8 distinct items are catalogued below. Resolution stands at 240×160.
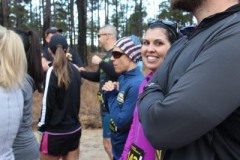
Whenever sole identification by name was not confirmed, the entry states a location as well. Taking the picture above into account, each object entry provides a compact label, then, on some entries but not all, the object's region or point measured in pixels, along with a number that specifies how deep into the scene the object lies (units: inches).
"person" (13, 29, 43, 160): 108.3
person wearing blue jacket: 115.6
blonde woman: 92.7
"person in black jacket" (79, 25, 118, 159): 180.5
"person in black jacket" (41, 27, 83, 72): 241.9
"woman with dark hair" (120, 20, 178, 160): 92.6
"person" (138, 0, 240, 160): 47.3
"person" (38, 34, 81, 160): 155.6
